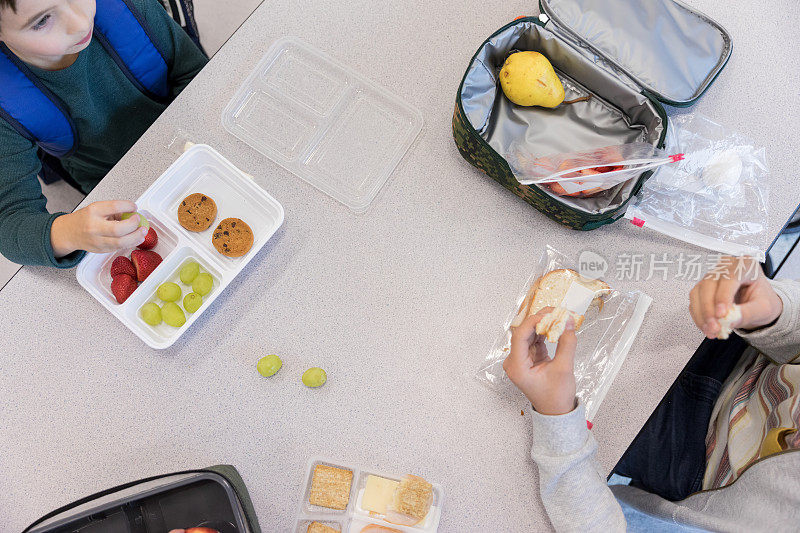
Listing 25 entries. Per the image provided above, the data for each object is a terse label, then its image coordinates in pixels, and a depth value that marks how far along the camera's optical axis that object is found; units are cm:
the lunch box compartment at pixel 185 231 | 83
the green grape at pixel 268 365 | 83
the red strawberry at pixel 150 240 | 87
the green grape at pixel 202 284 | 85
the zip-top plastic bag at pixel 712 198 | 90
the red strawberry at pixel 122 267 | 85
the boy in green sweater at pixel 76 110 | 77
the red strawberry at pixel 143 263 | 85
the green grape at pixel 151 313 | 83
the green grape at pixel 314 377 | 83
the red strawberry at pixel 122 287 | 83
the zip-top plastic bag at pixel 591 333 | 85
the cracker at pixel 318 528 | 80
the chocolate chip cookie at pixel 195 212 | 88
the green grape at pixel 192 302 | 84
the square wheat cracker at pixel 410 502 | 79
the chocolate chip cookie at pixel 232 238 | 86
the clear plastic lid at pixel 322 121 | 93
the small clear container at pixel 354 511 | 81
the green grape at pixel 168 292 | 84
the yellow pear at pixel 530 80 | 87
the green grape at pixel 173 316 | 84
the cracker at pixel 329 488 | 81
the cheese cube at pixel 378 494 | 81
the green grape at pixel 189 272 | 86
